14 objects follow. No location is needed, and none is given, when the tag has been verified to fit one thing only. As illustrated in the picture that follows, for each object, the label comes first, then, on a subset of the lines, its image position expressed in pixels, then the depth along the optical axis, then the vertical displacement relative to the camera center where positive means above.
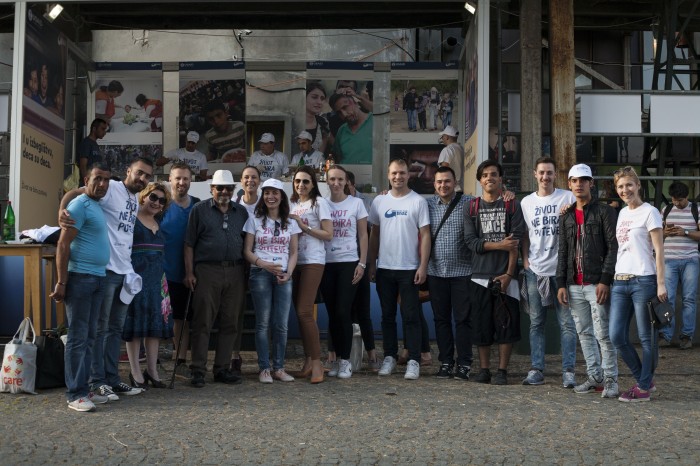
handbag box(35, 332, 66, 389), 7.84 -0.76
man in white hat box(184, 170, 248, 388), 8.20 -0.03
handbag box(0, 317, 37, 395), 7.67 -0.78
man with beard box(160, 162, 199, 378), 8.41 +0.30
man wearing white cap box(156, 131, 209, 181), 15.33 +1.74
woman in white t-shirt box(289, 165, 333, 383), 8.50 +0.07
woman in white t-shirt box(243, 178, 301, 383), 8.36 +0.02
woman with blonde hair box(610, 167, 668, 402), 7.39 -0.10
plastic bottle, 10.19 +0.46
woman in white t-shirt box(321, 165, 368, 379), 8.66 +0.02
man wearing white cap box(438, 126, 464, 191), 13.20 +1.53
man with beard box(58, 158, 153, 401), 7.27 -0.04
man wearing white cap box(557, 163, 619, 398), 7.68 -0.03
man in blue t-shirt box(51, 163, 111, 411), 6.96 -0.08
